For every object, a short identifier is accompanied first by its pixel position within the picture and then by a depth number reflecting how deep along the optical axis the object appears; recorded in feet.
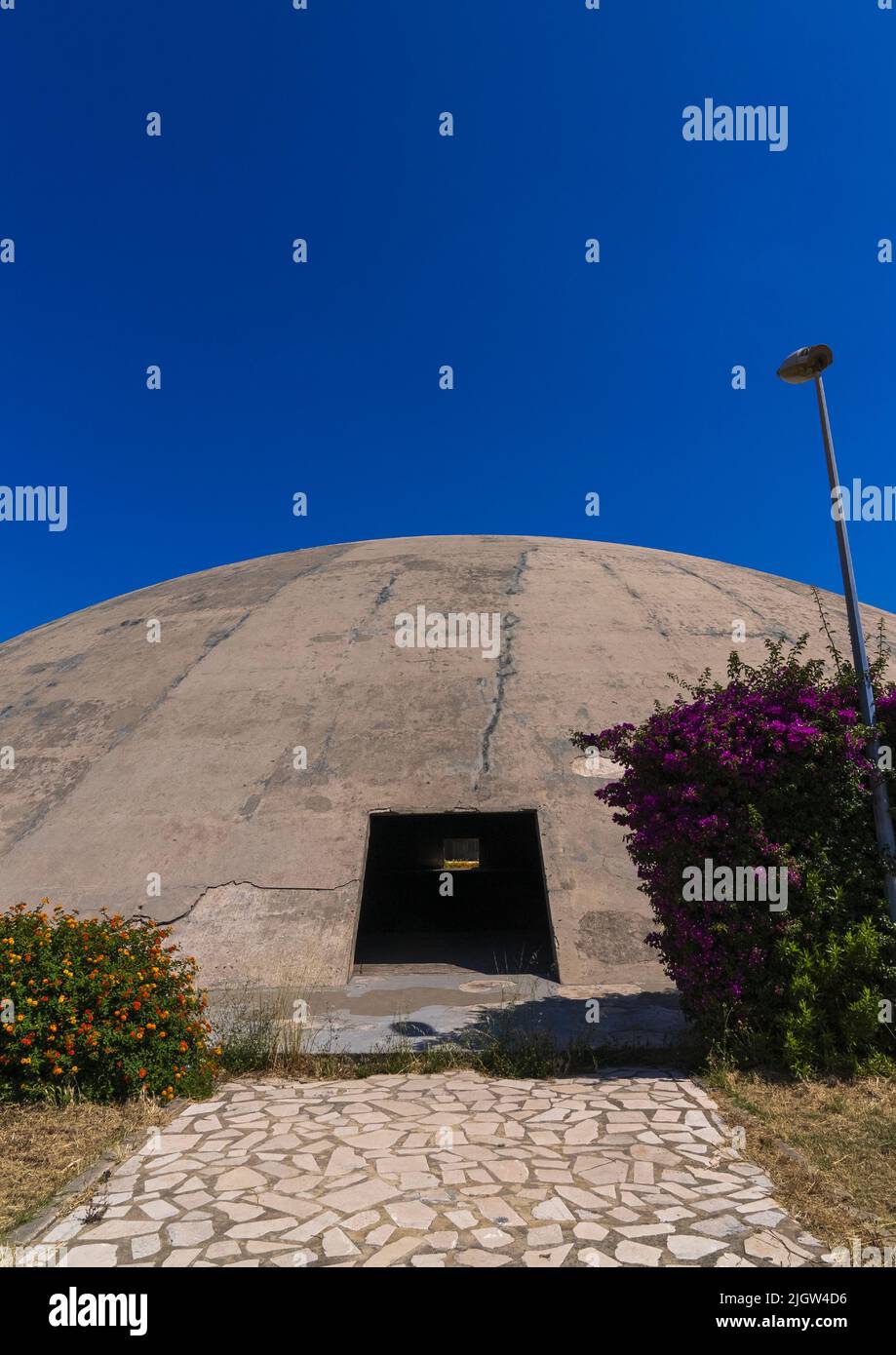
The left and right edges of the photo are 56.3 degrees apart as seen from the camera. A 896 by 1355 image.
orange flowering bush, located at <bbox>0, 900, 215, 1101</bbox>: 20.45
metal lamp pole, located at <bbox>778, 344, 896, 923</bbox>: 23.07
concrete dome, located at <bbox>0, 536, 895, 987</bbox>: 33.65
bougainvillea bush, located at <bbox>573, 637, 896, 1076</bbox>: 21.85
